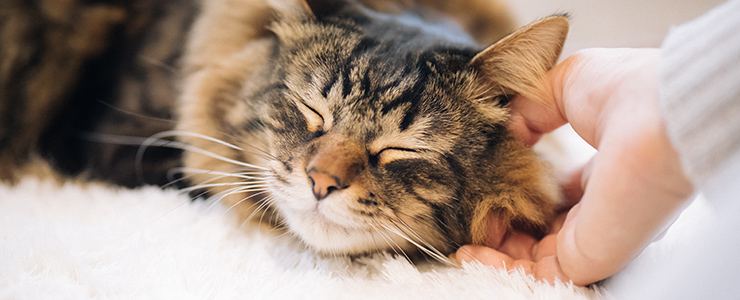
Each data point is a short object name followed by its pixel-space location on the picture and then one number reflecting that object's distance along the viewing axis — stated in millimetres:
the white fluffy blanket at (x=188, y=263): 438
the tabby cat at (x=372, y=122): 459
